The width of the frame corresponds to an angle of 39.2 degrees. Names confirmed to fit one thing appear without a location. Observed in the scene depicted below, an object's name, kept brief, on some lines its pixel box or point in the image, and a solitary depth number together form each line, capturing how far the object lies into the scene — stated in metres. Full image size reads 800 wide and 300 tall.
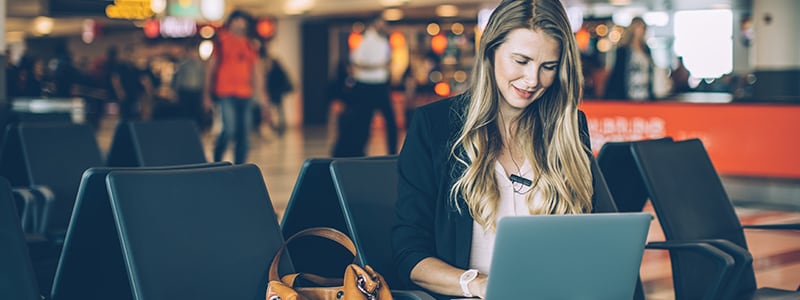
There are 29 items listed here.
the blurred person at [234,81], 9.39
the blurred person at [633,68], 10.93
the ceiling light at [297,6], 23.52
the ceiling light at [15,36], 41.01
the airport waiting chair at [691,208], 3.64
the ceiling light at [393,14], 23.52
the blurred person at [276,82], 19.36
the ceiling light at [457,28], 25.00
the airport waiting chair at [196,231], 2.62
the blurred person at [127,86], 23.23
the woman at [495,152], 2.60
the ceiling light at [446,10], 22.55
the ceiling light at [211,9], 19.09
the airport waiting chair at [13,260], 2.61
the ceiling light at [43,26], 36.47
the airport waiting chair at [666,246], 3.09
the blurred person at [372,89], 11.27
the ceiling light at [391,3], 21.97
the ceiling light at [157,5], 18.64
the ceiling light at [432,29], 25.55
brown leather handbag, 2.42
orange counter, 9.66
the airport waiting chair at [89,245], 2.72
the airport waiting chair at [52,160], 5.22
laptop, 2.06
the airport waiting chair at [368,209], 3.16
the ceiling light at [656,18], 16.59
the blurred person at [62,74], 20.29
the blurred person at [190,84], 19.98
